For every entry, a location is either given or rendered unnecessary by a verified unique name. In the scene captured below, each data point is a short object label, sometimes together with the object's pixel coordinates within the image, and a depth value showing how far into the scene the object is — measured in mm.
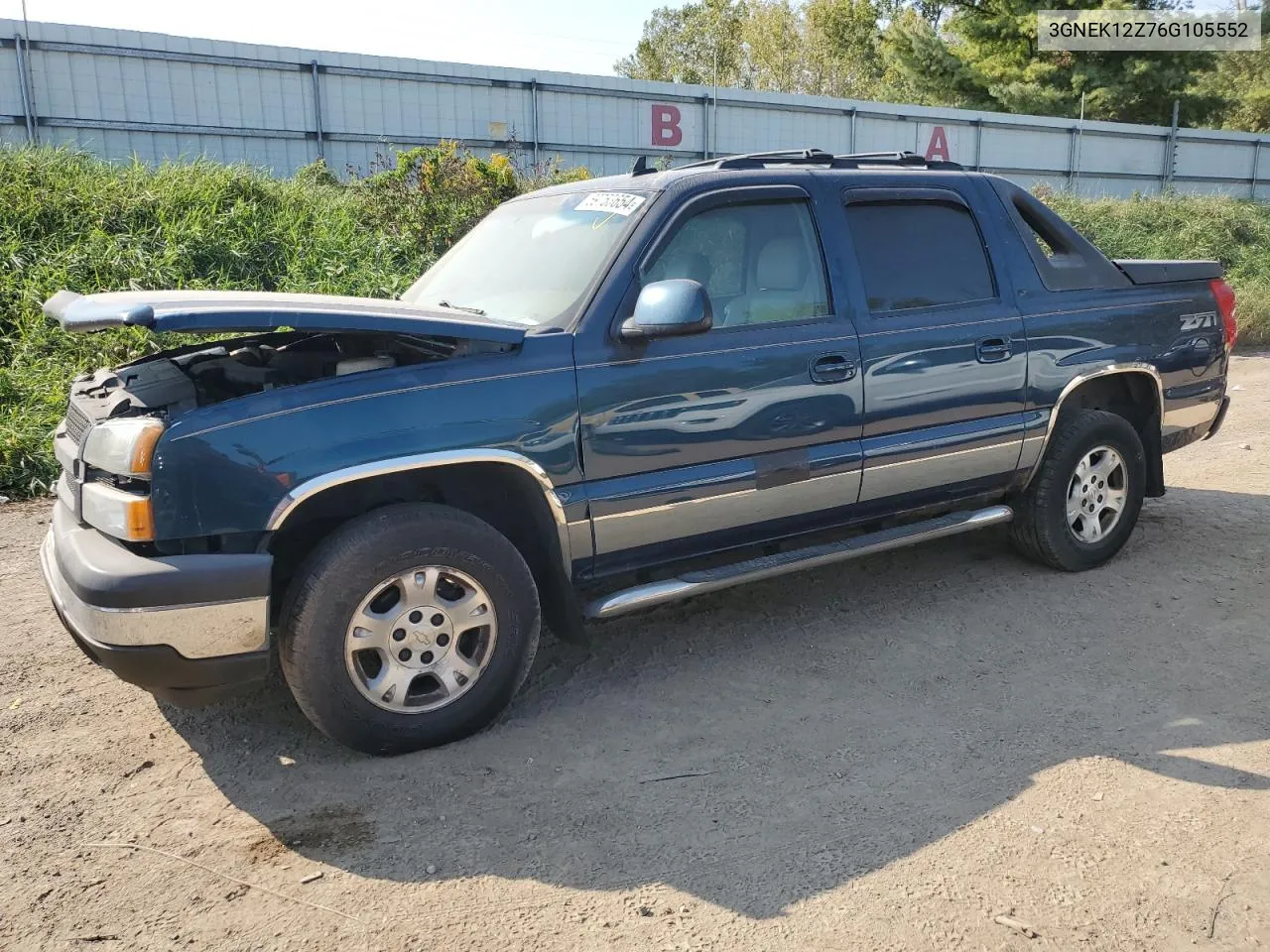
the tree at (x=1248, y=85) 41938
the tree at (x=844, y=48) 44031
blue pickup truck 3066
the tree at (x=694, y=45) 52219
